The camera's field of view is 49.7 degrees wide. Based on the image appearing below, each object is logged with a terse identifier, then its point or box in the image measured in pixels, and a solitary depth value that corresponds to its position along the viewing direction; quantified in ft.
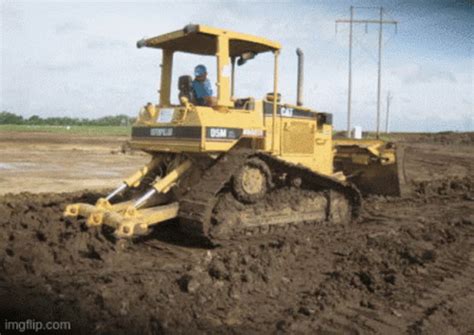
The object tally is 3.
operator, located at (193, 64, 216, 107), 26.09
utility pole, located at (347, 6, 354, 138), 85.89
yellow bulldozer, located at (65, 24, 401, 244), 23.26
